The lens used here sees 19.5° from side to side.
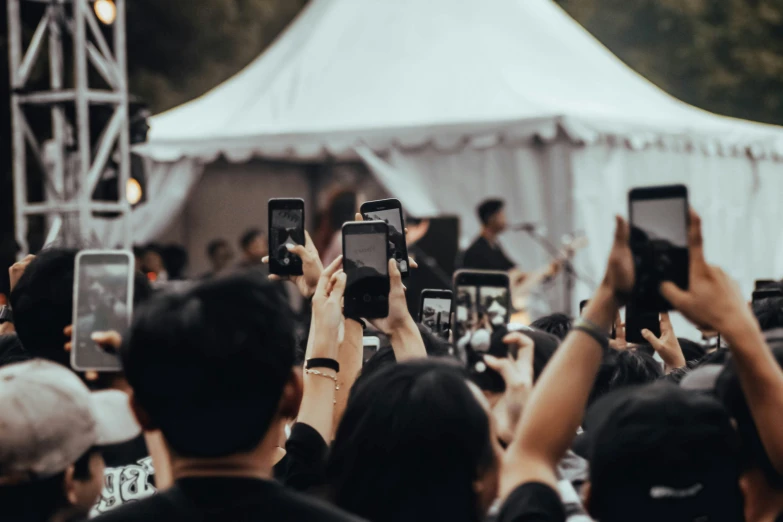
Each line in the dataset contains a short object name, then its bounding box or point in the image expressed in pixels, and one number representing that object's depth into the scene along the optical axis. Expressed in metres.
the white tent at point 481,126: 22.00
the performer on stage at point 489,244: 19.09
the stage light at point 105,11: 17.20
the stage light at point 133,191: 17.06
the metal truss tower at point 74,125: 16.53
